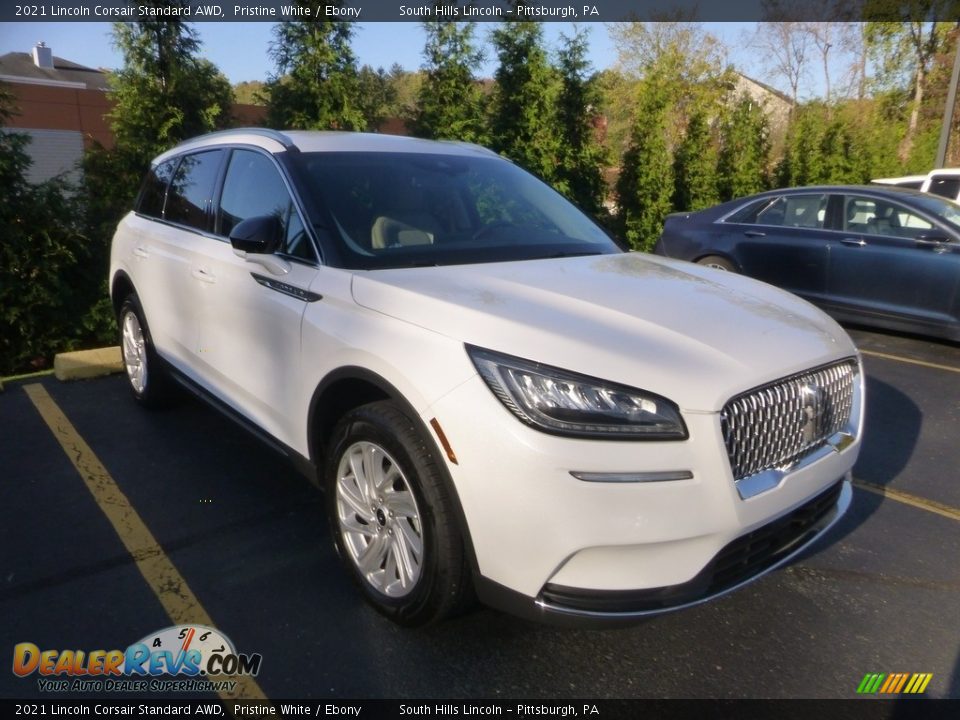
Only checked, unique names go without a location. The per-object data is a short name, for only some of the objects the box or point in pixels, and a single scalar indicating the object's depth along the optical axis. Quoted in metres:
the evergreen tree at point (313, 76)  8.52
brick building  27.58
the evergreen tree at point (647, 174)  11.82
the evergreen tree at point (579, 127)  11.20
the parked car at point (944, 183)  11.02
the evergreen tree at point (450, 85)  9.97
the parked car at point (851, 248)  6.93
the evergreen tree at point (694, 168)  13.10
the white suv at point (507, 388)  2.14
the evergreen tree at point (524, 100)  10.47
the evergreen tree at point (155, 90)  7.56
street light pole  15.09
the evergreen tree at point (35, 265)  6.40
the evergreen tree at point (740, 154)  14.35
